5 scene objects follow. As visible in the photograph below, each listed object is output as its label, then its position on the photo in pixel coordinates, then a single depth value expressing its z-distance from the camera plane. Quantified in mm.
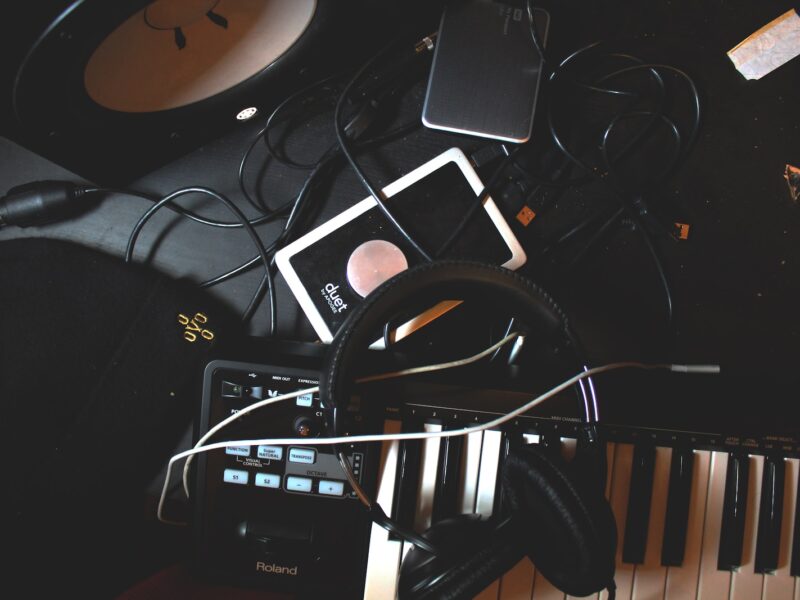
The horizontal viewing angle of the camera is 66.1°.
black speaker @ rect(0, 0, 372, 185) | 436
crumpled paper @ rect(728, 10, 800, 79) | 816
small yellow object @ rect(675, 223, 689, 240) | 805
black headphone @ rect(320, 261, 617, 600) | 516
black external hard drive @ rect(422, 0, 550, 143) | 755
